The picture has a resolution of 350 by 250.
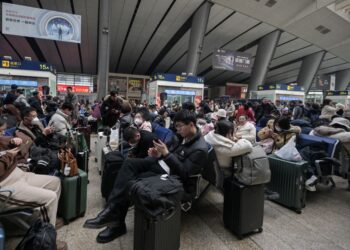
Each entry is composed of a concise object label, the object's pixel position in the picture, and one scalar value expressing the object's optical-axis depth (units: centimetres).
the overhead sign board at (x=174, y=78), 1350
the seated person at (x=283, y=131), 341
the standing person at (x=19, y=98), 530
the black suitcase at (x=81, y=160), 341
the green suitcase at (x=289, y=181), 280
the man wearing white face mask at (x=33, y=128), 293
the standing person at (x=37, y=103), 563
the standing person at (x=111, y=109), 482
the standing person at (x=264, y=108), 684
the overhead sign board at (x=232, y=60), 1489
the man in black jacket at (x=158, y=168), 208
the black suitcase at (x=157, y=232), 161
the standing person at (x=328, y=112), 563
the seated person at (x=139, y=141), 266
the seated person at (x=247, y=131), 384
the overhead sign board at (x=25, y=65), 1067
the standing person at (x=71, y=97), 658
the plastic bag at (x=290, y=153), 292
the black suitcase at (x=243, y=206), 224
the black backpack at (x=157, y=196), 161
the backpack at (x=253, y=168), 221
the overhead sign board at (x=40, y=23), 898
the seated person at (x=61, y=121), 368
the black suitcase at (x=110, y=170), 283
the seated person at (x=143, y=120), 362
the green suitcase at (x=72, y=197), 246
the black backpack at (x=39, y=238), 149
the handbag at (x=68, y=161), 253
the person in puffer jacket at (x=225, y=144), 224
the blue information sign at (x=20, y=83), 1072
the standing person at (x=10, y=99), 483
